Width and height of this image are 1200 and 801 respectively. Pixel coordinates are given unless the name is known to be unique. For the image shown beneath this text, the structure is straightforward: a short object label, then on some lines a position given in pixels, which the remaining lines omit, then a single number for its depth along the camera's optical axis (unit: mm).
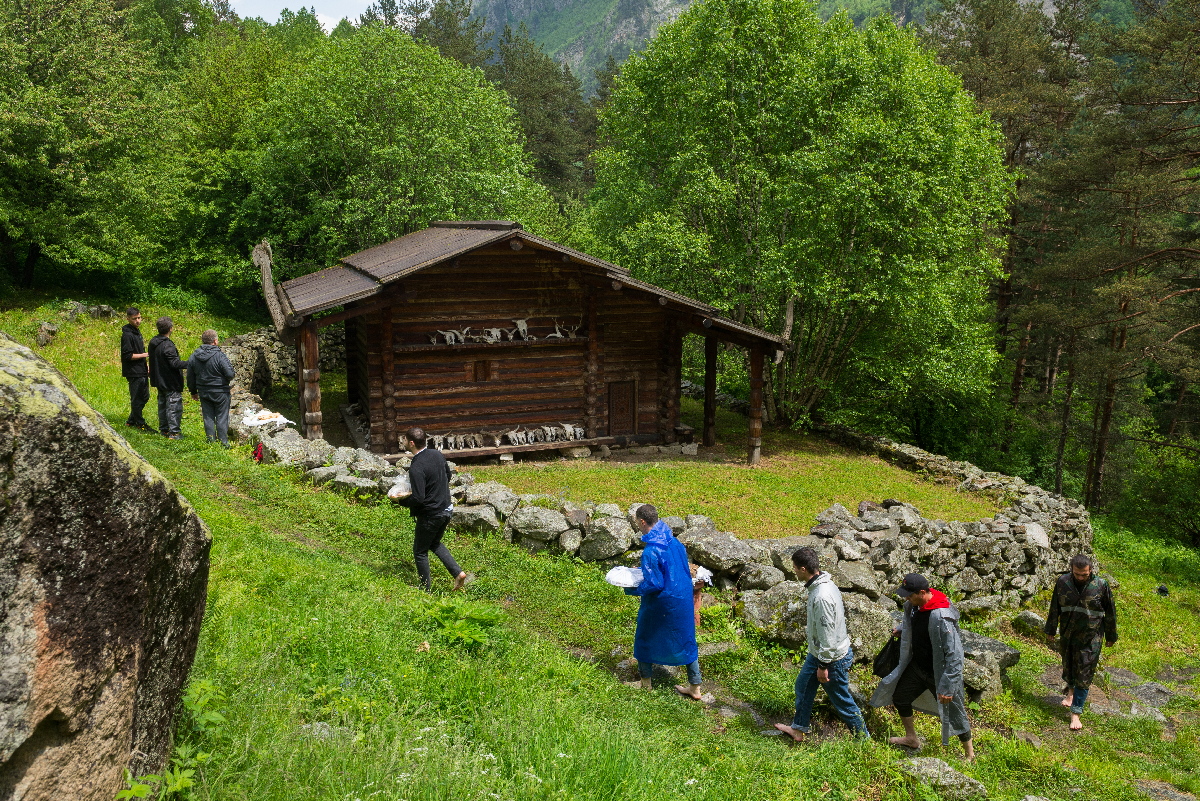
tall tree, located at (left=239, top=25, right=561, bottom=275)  28750
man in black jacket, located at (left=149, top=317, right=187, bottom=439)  13094
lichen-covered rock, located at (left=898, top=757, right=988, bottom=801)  6004
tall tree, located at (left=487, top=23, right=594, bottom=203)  53625
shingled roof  17609
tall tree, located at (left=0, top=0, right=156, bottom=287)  22297
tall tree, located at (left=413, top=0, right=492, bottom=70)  50781
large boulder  2840
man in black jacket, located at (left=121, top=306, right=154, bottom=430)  13016
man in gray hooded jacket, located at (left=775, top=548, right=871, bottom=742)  7031
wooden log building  18719
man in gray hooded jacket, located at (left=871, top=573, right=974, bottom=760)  7422
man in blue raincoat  7520
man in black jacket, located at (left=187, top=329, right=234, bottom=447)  13234
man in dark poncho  9570
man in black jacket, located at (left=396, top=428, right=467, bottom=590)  8664
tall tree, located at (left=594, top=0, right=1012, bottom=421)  23094
